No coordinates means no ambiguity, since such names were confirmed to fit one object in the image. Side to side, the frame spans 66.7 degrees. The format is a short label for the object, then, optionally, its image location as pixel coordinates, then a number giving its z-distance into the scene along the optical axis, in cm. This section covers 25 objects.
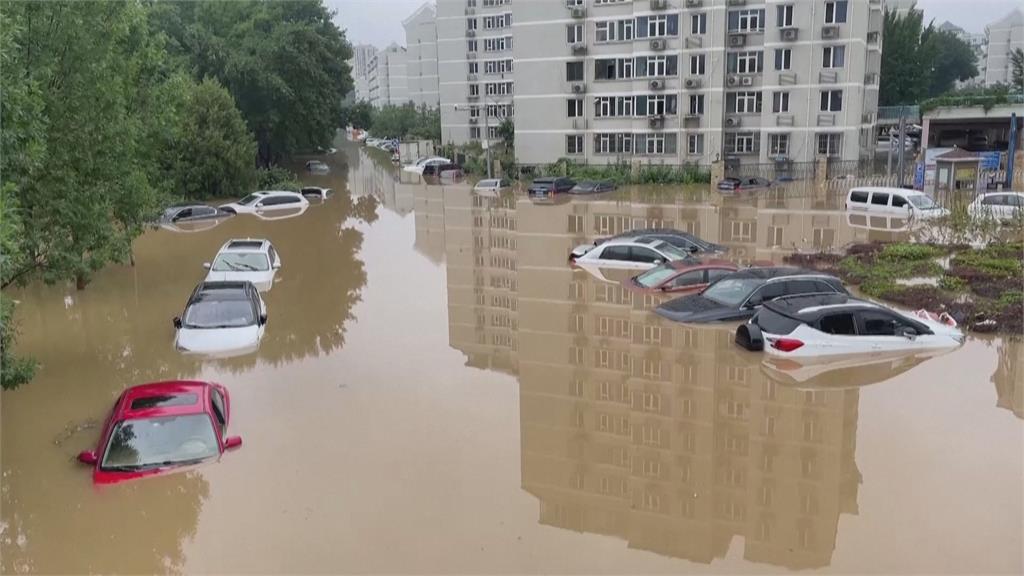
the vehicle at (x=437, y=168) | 5760
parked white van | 3078
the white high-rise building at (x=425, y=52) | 9325
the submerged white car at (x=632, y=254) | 2256
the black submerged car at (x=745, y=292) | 1703
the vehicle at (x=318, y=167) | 6388
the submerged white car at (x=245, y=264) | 2144
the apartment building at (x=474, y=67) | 6650
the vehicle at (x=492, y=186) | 4600
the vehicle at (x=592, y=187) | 4291
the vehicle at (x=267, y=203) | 3816
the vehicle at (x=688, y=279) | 1991
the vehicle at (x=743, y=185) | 4209
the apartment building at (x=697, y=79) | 4253
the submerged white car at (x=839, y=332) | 1467
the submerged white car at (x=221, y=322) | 1591
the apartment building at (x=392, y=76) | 12975
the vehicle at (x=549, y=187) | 4203
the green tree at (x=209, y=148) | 4019
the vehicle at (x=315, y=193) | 4547
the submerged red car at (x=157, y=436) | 1023
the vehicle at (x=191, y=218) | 3400
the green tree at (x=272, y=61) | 5050
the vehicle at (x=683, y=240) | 2375
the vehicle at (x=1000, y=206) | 2359
